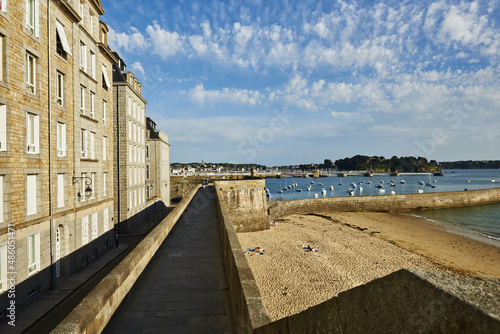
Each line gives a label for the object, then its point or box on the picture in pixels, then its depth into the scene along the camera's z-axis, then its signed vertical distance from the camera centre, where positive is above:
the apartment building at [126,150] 26.80 +2.68
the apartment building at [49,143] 10.73 +1.80
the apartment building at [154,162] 38.22 +1.88
